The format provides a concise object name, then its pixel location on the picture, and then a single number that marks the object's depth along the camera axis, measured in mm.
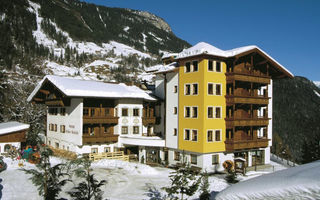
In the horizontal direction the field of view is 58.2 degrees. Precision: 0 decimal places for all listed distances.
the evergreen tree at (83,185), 14703
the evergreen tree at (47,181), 14422
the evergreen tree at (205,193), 16344
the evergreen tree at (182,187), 14430
